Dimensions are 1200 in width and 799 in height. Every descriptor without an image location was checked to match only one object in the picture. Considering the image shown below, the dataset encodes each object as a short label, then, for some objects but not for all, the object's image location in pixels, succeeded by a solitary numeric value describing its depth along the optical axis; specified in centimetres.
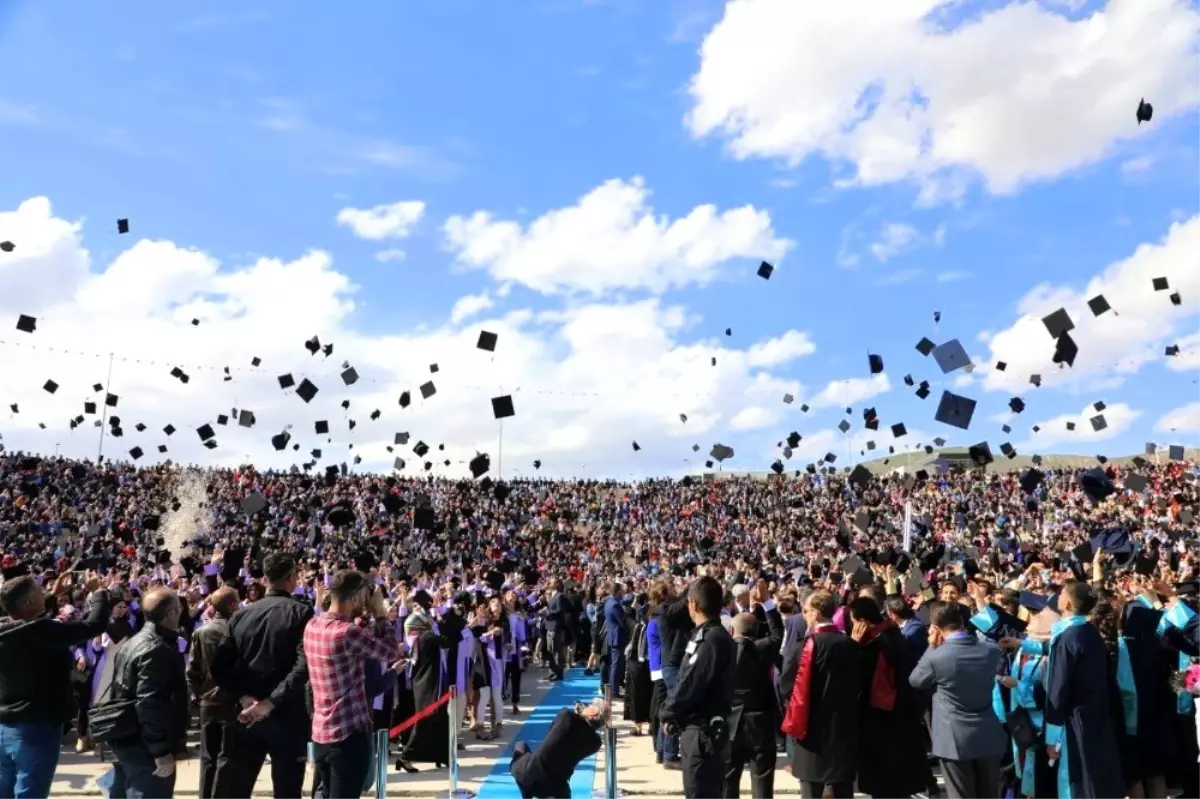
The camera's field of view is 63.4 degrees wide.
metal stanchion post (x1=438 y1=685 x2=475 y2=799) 764
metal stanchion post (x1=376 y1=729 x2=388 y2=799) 702
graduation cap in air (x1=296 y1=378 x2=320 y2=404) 2175
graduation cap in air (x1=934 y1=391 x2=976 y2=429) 1791
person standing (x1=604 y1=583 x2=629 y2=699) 1264
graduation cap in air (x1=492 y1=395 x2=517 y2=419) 2123
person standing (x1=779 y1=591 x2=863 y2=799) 579
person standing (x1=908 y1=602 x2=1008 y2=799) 562
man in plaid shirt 507
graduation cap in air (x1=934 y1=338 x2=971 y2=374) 1772
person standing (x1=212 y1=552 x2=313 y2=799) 522
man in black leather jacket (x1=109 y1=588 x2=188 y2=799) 495
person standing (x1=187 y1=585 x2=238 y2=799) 614
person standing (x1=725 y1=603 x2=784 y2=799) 630
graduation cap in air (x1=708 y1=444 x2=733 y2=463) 2731
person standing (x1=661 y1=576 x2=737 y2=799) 534
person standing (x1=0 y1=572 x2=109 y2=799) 533
